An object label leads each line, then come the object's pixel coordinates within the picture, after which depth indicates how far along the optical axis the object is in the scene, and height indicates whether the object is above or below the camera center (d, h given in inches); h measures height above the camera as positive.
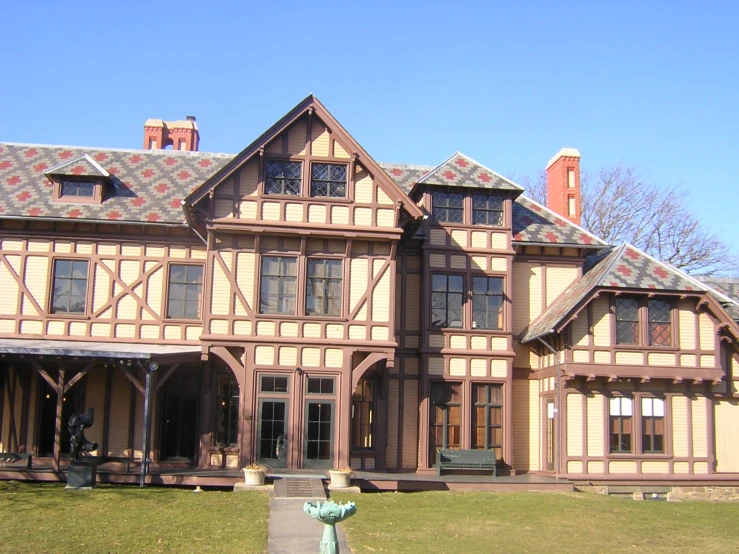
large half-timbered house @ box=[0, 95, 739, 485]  868.6 +77.1
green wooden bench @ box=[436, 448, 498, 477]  898.1 -67.7
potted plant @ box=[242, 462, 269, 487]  781.3 -77.5
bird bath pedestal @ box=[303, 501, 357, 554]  438.6 -63.7
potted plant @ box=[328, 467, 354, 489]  788.0 -79.6
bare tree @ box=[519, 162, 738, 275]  1537.9 +320.9
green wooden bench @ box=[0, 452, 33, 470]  812.0 -68.8
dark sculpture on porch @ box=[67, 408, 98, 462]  780.6 -38.6
